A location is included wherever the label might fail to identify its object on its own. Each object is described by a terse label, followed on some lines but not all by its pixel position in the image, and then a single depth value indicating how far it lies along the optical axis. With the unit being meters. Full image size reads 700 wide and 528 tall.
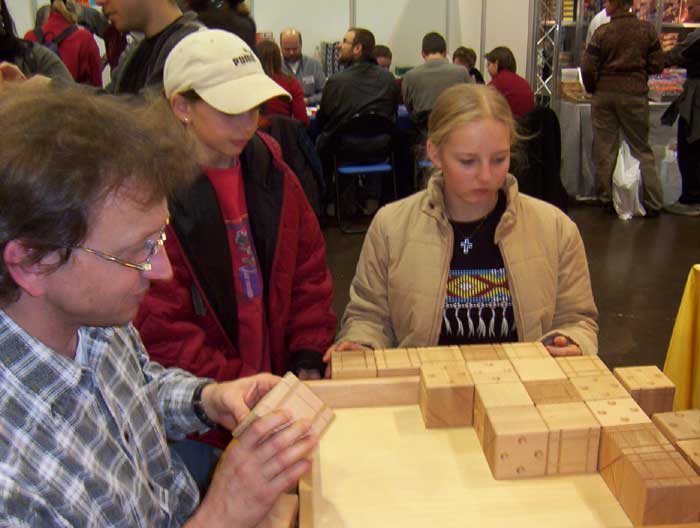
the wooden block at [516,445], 1.01
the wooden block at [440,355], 1.26
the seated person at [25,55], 2.77
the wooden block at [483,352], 1.27
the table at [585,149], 6.04
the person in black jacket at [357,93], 5.24
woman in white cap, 1.66
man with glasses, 0.84
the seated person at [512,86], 5.21
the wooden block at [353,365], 1.27
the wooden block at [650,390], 1.17
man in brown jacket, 5.47
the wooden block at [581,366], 1.20
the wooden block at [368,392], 1.24
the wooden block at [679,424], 1.01
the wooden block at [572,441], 1.02
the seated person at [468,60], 6.88
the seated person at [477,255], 1.76
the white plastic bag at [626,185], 5.62
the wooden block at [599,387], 1.12
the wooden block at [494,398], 1.09
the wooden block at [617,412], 1.04
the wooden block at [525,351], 1.27
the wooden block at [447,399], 1.14
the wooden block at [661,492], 0.90
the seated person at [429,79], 5.69
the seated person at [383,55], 7.62
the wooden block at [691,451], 0.95
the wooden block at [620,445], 0.98
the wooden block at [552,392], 1.11
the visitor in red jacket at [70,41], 4.06
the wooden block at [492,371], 1.17
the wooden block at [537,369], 1.18
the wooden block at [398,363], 1.27
